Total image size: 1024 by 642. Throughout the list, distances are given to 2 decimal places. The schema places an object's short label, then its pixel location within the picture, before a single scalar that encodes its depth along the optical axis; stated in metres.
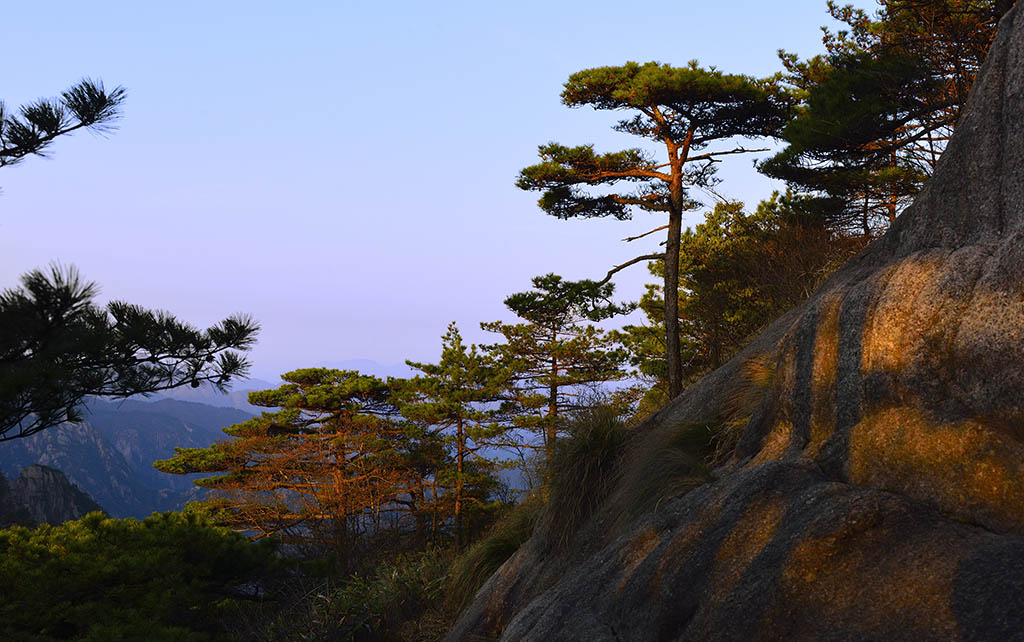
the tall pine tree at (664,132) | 16.88
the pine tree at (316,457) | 27.98
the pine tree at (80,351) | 9.16
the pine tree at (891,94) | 12.63
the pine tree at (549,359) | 28.23
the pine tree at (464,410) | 27.91
